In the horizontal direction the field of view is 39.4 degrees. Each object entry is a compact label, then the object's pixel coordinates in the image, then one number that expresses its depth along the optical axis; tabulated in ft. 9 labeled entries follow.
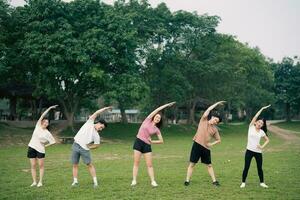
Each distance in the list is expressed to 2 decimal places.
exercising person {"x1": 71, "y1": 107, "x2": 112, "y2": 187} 37.83
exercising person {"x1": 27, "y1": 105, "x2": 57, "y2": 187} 38.68
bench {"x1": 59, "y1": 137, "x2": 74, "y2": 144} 107.86
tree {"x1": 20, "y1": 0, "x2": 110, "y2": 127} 107.65
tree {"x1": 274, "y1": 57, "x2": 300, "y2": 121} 225.97
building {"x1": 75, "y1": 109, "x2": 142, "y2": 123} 293.51
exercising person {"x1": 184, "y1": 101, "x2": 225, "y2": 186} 38.75
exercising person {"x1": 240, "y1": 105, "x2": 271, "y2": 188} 38.55
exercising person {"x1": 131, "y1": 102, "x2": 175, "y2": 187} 38.32
